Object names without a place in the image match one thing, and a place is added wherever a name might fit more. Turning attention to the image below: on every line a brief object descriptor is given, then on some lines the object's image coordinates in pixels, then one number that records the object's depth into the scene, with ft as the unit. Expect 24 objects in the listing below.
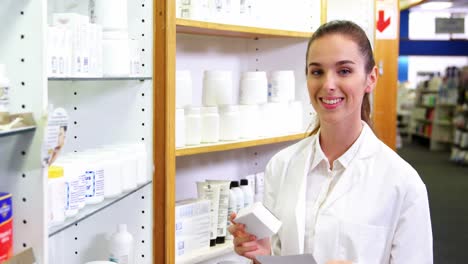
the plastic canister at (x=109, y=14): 6.16
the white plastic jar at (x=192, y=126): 7.85
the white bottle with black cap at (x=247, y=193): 9.36
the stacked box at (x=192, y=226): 7.99
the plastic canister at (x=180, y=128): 7.54
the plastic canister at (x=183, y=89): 7.96
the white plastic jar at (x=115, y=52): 6.08
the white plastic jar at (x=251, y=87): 9.21
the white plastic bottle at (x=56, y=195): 4.82
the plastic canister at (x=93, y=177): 5.67
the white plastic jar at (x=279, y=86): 9.67
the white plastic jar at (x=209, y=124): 8.18
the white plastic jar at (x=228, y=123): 8.54
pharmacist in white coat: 6.19
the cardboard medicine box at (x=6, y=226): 4.26
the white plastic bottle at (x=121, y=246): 6.74
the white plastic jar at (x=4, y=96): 4.26
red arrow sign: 23.66
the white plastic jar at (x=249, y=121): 8.83
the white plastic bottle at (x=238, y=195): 9.14
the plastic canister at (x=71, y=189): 5.19
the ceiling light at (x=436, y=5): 49.01
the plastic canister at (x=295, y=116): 9.90
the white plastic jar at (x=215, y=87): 8.70
